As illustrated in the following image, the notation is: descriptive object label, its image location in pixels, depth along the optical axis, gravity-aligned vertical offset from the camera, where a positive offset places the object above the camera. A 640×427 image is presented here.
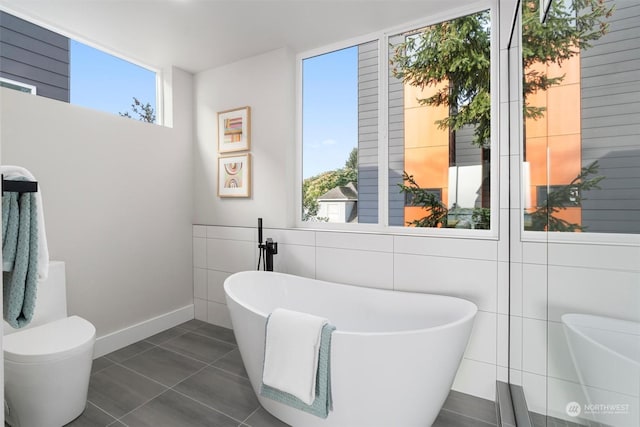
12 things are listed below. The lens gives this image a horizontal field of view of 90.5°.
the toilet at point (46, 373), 1.54 -0.82
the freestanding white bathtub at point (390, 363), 1.37 -0.70
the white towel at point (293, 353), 1.41 -0.66
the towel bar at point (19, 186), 0.86 +0.07
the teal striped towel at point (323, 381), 1.40 -0.76
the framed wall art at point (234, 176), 2.90 +0.32
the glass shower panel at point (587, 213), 0.58 -0.01
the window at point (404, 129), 2.20 +0.62
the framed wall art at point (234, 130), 2.90 +0.75
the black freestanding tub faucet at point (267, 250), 2.58 -0.33
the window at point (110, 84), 2.49 +1.07
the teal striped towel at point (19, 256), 0.90 -0.13
